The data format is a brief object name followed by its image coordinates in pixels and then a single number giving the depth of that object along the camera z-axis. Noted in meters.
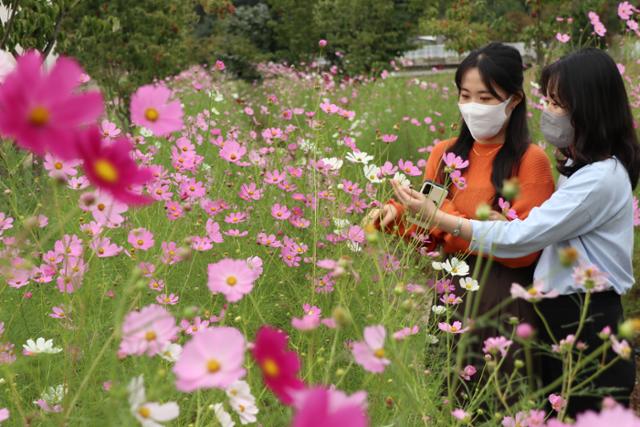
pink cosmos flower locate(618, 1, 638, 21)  4.48
